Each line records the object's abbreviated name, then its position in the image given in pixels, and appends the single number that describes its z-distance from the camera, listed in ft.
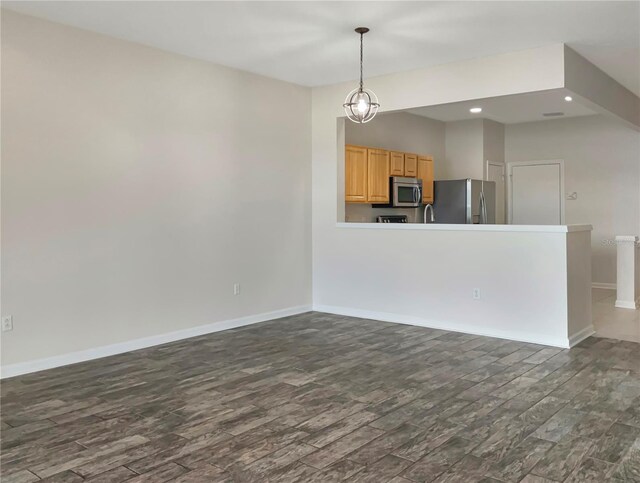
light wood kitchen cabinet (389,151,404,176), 24.45
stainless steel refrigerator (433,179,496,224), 26.12
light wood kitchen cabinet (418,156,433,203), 26.53
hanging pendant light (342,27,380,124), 14.49
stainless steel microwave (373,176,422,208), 24.59
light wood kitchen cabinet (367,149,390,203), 23.31
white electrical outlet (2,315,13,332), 13.13
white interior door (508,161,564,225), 28.99
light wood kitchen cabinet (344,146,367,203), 22.20
